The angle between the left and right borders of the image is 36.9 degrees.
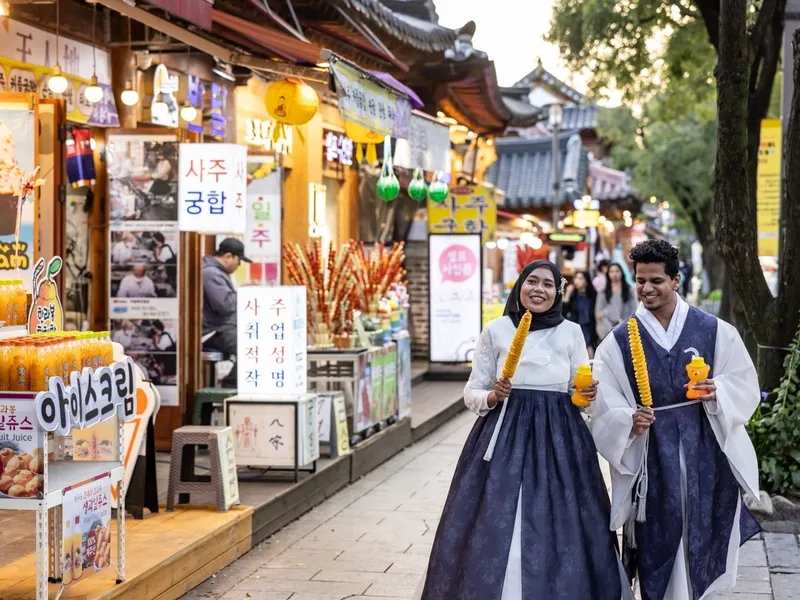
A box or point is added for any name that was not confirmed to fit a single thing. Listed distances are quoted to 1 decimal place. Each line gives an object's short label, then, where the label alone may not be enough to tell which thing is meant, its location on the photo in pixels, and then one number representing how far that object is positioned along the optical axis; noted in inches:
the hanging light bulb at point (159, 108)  414.0
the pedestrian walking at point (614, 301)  698.8
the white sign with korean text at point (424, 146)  581.9
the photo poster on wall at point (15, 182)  327.0
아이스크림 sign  220.2
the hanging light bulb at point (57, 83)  361.7
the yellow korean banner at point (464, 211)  761.6
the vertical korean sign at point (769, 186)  680.4
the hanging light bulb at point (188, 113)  433.2
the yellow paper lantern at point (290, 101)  410.3
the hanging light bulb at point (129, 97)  409.1
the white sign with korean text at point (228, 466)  323.9
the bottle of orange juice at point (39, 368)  222.5
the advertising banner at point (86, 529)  232.1
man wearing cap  457.4
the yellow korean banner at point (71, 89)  354.6
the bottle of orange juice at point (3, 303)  266.1
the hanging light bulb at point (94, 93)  387.2
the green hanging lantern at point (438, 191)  672.4
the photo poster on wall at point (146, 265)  406.0
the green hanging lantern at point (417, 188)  631.8
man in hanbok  224.5
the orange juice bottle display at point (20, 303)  271.5
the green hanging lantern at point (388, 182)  563.5
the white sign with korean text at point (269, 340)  374.3
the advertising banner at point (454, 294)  749.3
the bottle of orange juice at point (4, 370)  222.5
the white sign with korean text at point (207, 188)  394.9
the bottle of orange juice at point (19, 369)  221.9
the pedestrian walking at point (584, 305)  731.4
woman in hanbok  226.4
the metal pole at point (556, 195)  1219.4
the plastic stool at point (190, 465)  323.9
